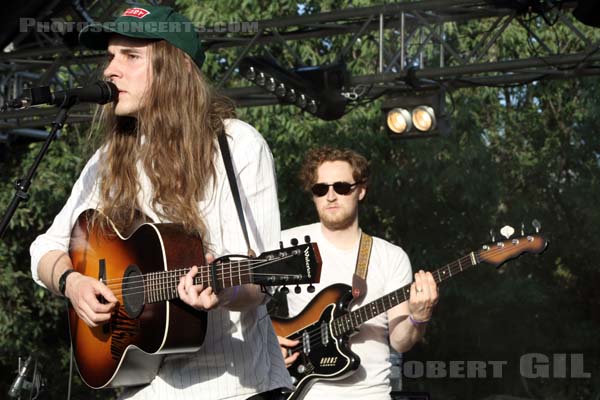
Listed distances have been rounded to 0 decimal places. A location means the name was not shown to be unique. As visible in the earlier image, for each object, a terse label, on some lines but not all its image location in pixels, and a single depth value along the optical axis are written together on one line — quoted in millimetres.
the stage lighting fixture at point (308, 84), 8703
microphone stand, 3016
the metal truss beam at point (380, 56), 8297
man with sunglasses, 5047
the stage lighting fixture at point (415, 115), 9078
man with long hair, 2770
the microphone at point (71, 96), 2980
